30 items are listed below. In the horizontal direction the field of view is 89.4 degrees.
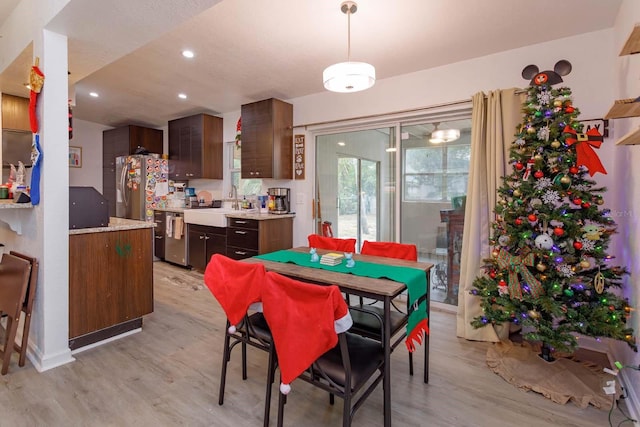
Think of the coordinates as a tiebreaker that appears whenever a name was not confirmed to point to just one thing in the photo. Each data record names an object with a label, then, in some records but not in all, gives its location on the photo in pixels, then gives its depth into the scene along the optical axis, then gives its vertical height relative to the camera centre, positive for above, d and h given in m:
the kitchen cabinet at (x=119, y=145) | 5.95 +1.21
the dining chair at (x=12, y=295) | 2.20 -0.61
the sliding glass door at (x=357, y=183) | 3.91 +0.33
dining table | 1.60 -0.40
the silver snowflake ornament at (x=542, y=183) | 2.28 +0.18
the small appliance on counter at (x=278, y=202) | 4.62 +0.10
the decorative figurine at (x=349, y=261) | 2.10 -0.34
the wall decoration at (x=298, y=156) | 4.48 +0.74
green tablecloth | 1.83 -0.40
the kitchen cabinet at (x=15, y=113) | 3.24 +0.98
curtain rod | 3.18 +1.08
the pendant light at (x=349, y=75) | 2.10 +0.88
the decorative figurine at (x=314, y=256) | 2.26 -0.33
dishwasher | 5.07 -0.50
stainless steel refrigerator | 5.50 +0.42
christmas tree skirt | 1.99 -1.14
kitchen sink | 4.53 -0.12
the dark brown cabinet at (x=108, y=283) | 2.47 -0.61
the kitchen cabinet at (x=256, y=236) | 4.20 -0.36
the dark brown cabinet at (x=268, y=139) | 4.33 +0.96
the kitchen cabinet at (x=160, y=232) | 5.41 -0.40
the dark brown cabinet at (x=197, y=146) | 5.26 +1.05
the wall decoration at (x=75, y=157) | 6.06 +0.98
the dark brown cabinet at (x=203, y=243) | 4.60 -0.51
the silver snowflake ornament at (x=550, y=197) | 2.23 +0.08
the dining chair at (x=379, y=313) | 1.91 -0.68
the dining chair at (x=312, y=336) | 1.35 -0.55
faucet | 5.38 +0.20
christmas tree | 2.12 -0.22
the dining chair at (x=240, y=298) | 1.64 -0.47
